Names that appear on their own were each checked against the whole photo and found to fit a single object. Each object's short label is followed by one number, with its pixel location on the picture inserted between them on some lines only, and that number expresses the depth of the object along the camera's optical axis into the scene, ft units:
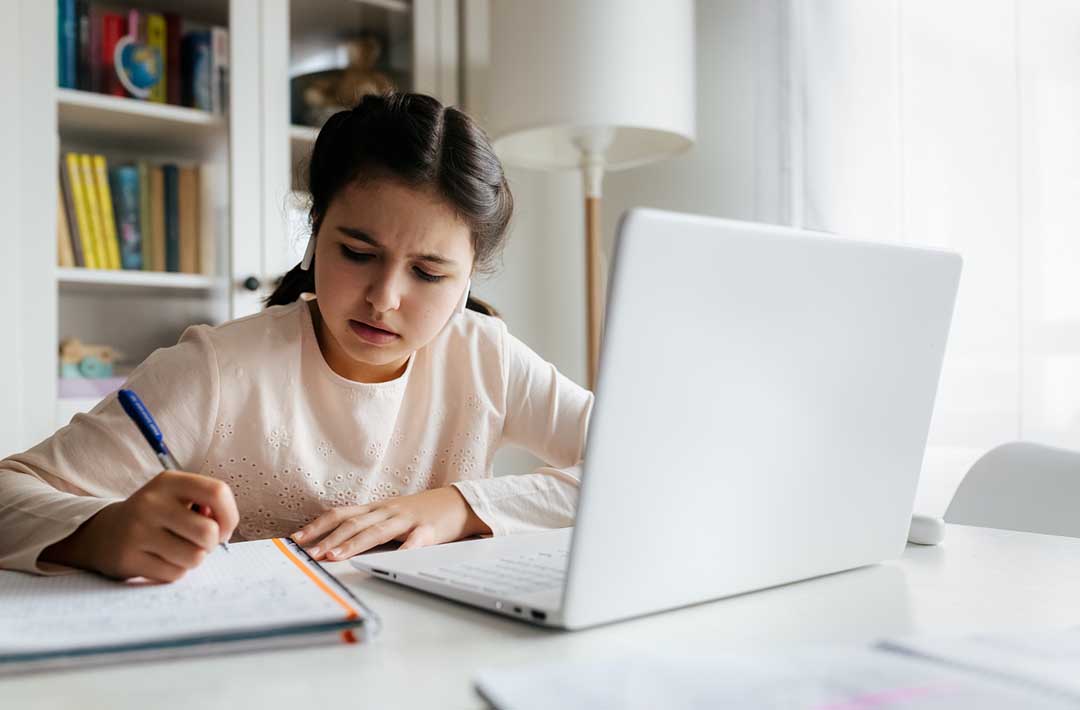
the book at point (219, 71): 7.54
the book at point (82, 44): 7.06
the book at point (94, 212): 7.09
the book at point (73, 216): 6.98
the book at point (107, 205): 7.16
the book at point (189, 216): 7.51
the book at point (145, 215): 7.36
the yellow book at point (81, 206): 7.02
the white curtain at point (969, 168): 5.83
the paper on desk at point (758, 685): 1.39
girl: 3.08
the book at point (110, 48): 7.22
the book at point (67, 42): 6.96
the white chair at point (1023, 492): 3.54
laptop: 1.71
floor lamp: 6.95
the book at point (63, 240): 6.95
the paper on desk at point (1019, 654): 1.50
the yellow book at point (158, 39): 7.44
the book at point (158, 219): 7.41
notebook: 1.59
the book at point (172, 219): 7.46
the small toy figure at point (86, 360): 6.97
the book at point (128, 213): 7.26
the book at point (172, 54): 7.50
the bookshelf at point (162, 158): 6.72
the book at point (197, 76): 7.53
